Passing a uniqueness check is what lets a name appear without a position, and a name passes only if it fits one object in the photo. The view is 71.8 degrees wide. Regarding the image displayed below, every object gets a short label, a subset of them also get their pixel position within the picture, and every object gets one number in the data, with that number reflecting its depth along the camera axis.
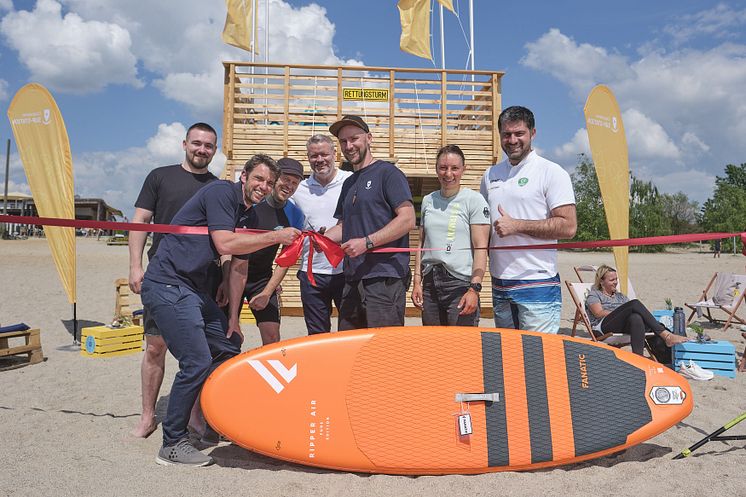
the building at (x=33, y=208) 40.28
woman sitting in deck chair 5.20
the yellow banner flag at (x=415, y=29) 12.16
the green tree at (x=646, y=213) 39.97
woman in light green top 3.11
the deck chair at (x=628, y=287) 7.28
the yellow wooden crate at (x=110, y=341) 5.98
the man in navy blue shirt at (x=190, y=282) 2.79
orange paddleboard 2.72
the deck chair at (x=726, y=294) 8.02
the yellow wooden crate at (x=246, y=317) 8.62
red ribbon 2.88
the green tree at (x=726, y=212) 37.88
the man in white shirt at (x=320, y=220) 3.43
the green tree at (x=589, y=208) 42.25
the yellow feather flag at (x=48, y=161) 6.52
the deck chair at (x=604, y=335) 5.50
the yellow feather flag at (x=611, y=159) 7.10
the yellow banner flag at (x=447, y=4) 12.56
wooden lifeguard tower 9.70
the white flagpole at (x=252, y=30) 11.15
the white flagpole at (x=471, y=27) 11.16
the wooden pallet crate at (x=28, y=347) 5.45
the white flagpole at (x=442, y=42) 11.49
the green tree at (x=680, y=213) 48.88
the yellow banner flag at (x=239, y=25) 11.30
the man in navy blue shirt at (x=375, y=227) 2.97
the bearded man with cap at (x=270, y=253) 3.45
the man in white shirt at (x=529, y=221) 2.83
